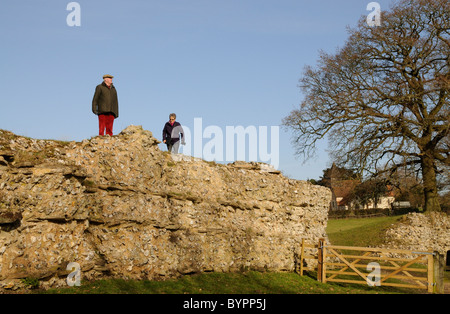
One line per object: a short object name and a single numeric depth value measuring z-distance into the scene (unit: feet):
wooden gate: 57.57
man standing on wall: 50.98
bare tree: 107.65
